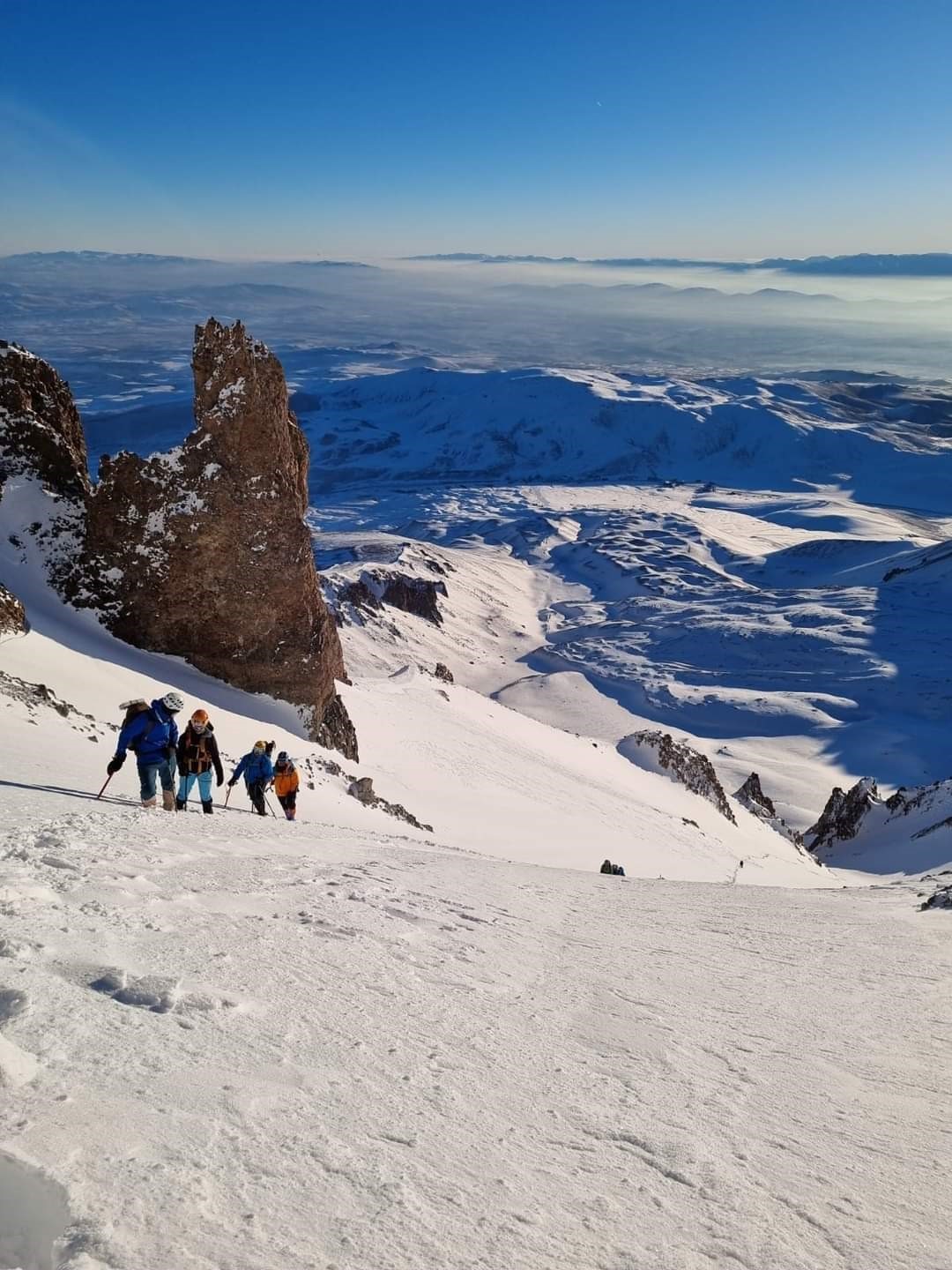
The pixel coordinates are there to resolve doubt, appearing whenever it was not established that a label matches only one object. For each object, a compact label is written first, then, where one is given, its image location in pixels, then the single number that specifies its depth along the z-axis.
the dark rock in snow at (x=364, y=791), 18.27
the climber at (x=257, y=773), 13.03
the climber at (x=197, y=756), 10.92
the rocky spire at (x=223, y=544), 21.19
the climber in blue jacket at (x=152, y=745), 10.10
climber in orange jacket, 13.09
